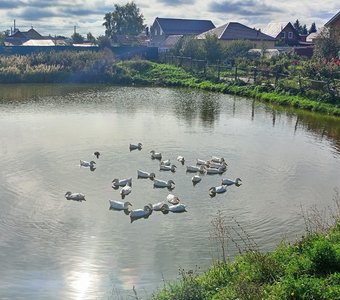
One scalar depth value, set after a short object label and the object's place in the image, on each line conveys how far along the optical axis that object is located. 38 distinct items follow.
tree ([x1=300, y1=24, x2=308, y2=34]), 112.25
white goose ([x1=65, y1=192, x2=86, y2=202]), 14.76
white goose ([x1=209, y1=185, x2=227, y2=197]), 15.71
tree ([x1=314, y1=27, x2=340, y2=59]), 44.75
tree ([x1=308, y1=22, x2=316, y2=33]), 114.19
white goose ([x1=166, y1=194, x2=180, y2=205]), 14.64
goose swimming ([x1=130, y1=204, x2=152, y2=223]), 13.66
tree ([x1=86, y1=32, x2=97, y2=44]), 98.04
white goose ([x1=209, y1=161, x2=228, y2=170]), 18.11
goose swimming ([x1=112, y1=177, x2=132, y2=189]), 15.98
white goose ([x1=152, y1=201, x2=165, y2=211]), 14.16
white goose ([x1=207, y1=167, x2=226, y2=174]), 17.67
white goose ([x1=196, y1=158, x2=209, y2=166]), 18.22
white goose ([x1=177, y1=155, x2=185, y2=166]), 18.91
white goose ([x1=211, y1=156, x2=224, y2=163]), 18.64
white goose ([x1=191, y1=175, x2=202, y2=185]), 16.88
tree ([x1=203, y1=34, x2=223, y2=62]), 50.50
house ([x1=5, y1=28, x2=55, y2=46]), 78.73
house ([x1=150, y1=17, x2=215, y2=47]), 87.38
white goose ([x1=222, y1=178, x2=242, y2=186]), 16.36
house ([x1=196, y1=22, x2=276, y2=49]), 68.06
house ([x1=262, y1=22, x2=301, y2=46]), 75.56
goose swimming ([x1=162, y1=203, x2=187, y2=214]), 14.06
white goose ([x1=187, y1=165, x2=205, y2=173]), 17.83
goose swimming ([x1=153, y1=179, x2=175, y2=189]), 16.14
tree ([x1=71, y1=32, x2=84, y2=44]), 95.62
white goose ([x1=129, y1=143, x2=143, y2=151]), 20.69
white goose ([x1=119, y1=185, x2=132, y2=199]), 15.34
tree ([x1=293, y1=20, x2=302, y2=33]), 110.01
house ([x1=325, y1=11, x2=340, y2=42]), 45.83
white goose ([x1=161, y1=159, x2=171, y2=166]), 18.15
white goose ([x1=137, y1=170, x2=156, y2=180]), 17.02
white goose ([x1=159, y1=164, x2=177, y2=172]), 17.84
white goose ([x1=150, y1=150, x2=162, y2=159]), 19.34
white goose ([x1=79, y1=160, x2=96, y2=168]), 18.00
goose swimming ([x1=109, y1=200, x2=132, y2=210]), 14.20
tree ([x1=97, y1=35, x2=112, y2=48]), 67.25
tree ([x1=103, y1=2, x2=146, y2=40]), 104.88
